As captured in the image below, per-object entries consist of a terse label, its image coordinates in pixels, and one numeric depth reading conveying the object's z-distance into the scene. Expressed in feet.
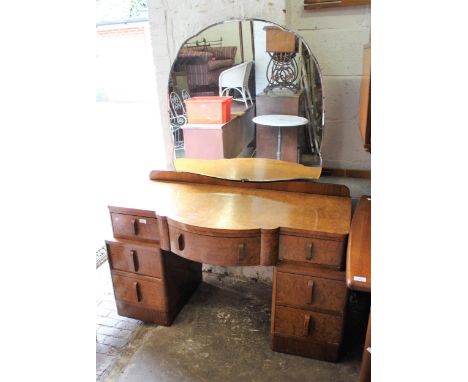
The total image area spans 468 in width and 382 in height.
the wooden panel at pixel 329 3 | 4.58
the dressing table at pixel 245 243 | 4.63
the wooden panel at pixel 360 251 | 3.58
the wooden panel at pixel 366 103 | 3.78
